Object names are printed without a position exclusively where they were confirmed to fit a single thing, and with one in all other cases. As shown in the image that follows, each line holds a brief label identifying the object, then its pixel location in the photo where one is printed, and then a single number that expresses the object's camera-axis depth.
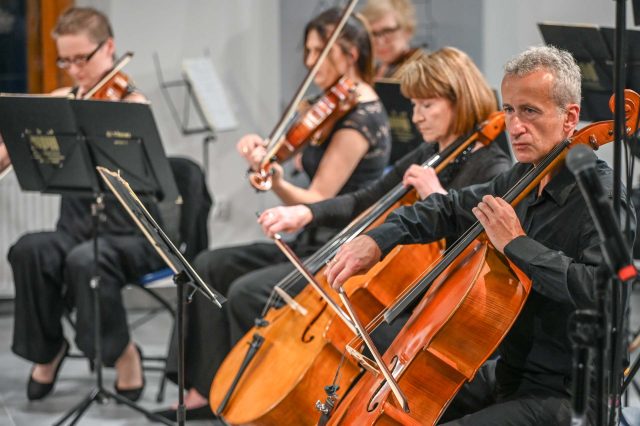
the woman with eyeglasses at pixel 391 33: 8.67
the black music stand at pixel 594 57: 4.93
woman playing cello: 4.98
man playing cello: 3.53
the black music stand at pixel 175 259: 4.12
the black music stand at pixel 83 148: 5.70
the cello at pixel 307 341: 4.48
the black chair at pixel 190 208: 6.96
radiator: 9.27
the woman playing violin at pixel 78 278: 6.65
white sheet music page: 8.77
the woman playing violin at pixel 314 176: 6.14
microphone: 2.66
